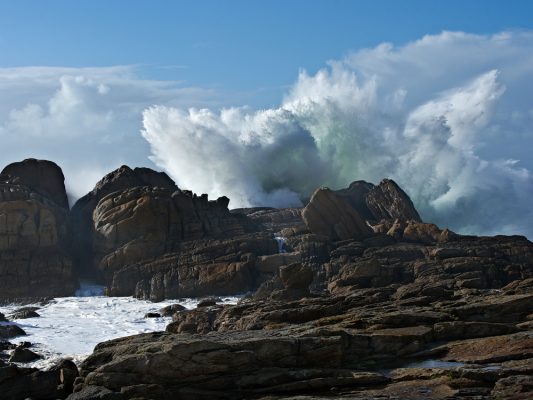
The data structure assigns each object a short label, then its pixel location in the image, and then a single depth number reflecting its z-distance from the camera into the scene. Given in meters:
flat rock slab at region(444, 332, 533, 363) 31.48
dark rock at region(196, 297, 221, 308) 63.75
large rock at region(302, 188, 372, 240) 80.56
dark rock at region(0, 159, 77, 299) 76.69
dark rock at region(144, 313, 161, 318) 64.87
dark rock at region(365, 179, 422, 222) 94.00
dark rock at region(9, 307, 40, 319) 66.25
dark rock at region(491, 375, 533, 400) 26.73
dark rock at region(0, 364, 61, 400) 36.84
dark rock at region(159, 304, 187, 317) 65.38
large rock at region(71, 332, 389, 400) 30.80
